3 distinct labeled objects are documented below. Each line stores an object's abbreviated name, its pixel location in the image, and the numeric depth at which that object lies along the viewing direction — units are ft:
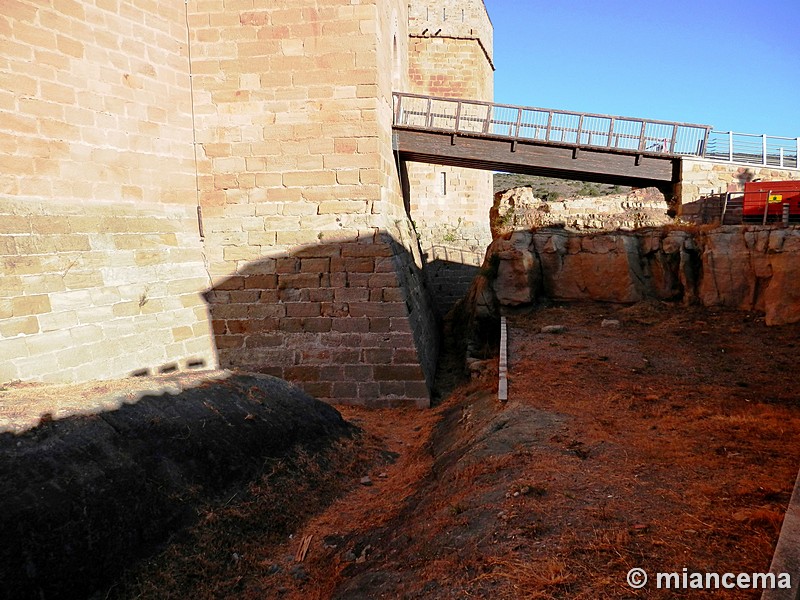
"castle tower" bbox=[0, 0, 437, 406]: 27.73
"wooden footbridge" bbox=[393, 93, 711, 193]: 46.60
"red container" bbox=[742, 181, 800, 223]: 37.76
